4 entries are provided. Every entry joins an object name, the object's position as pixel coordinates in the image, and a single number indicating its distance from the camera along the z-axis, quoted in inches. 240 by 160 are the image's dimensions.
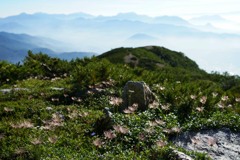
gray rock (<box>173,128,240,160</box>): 350.0
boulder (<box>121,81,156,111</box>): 468.1
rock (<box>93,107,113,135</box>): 380.4
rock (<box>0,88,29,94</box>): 632.3
